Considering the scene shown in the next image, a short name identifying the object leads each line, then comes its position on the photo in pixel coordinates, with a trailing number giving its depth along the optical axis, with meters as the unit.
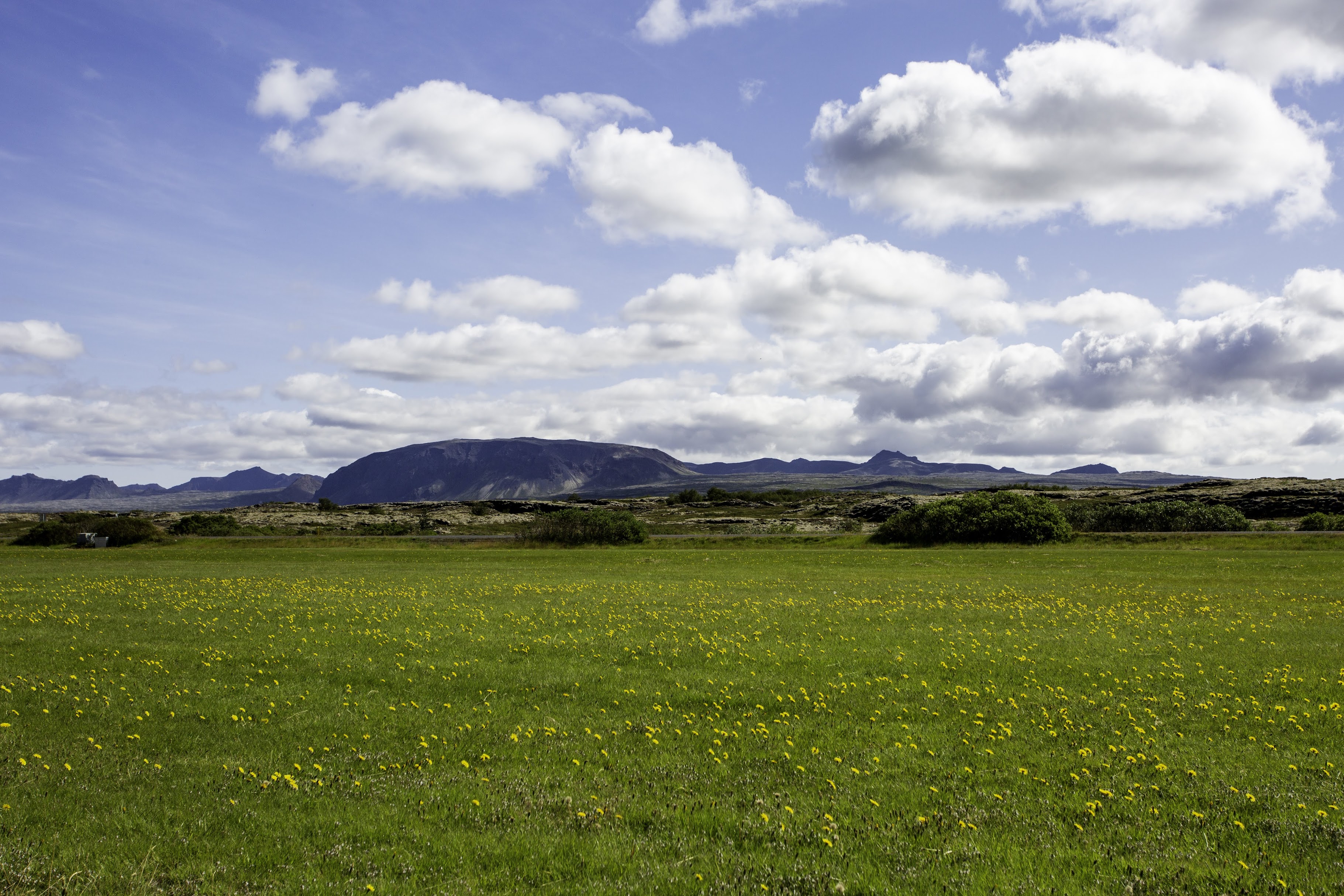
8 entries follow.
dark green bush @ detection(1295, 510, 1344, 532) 72.86
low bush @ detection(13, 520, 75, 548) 75.88
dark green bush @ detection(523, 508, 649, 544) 72.69
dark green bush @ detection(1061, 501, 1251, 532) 71.12
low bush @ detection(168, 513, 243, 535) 91.25
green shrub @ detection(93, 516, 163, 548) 73.88
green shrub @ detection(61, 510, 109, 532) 78.88
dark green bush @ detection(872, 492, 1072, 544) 63.91
